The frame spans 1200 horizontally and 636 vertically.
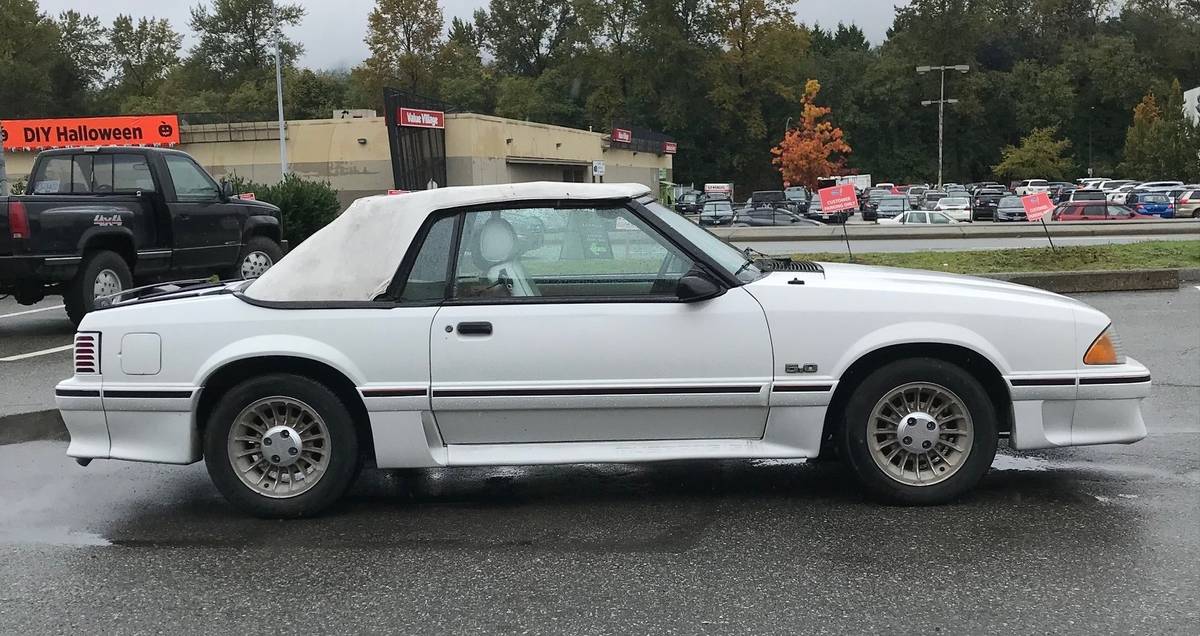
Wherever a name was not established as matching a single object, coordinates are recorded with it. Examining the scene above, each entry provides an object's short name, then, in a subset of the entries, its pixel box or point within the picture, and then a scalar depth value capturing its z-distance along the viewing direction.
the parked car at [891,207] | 46.56
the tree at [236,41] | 104.00
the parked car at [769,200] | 55.14
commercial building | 39.06
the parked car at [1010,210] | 41.09
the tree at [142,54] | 103.44
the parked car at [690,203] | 56.53
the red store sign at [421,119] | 35.78
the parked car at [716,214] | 43.12
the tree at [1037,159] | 81.19
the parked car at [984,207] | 46.31
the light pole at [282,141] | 37.28
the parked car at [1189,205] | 41.50
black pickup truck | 11.00
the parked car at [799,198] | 55.34
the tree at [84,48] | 98.31
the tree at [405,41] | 92.56
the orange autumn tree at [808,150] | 78.38
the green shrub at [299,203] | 22.23
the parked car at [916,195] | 54.22
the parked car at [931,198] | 48.53
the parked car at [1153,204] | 41.44
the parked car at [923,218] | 35.97
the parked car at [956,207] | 45.38
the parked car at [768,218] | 37.84
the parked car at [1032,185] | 63.94
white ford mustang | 4.83
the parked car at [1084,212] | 37.62
